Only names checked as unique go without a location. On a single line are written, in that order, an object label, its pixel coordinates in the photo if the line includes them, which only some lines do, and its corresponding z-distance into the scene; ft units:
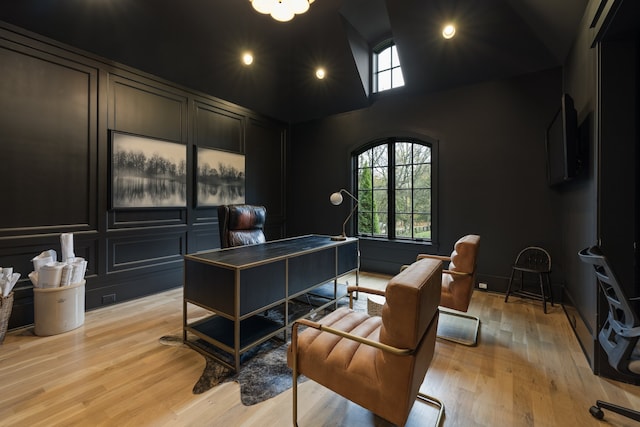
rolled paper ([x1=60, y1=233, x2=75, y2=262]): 9.18
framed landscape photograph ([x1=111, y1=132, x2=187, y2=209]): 10.95
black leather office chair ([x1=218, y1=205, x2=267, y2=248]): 10.01
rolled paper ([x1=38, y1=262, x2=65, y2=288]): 8.32
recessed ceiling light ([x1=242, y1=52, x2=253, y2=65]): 14.14
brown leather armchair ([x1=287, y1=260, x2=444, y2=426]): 3.84
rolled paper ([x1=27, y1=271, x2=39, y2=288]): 8.39
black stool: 11.18
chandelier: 8.18
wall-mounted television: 7.55
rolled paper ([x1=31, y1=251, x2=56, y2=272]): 8.54
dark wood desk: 6.62
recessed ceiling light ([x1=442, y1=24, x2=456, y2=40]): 11.84
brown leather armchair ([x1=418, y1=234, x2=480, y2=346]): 7.82
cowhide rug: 6.01
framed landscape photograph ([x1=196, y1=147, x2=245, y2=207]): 13.88
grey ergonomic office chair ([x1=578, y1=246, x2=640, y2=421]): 4.36
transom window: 15.37
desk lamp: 10.62
